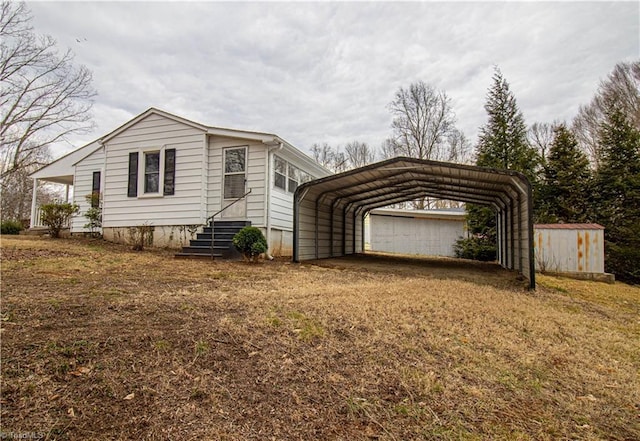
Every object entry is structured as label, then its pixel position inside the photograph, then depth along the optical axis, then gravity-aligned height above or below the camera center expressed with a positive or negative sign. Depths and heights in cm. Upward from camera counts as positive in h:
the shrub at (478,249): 1545 -37
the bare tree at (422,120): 2447 +857
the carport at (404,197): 797 +140
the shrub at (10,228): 1441 +23
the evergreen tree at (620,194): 1071 +170
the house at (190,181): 988 +166
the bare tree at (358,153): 2989 +753
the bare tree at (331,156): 3080 +752
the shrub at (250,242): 829 -12
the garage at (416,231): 1906 +52
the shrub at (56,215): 1139 +64
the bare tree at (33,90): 1656 +774
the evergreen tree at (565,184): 1275 +220
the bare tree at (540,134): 2284 +726
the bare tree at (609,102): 1645 +727
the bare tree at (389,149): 2566 +712
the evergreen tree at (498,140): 1515 +453
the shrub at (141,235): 1040 +1
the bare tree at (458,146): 2459 +674
